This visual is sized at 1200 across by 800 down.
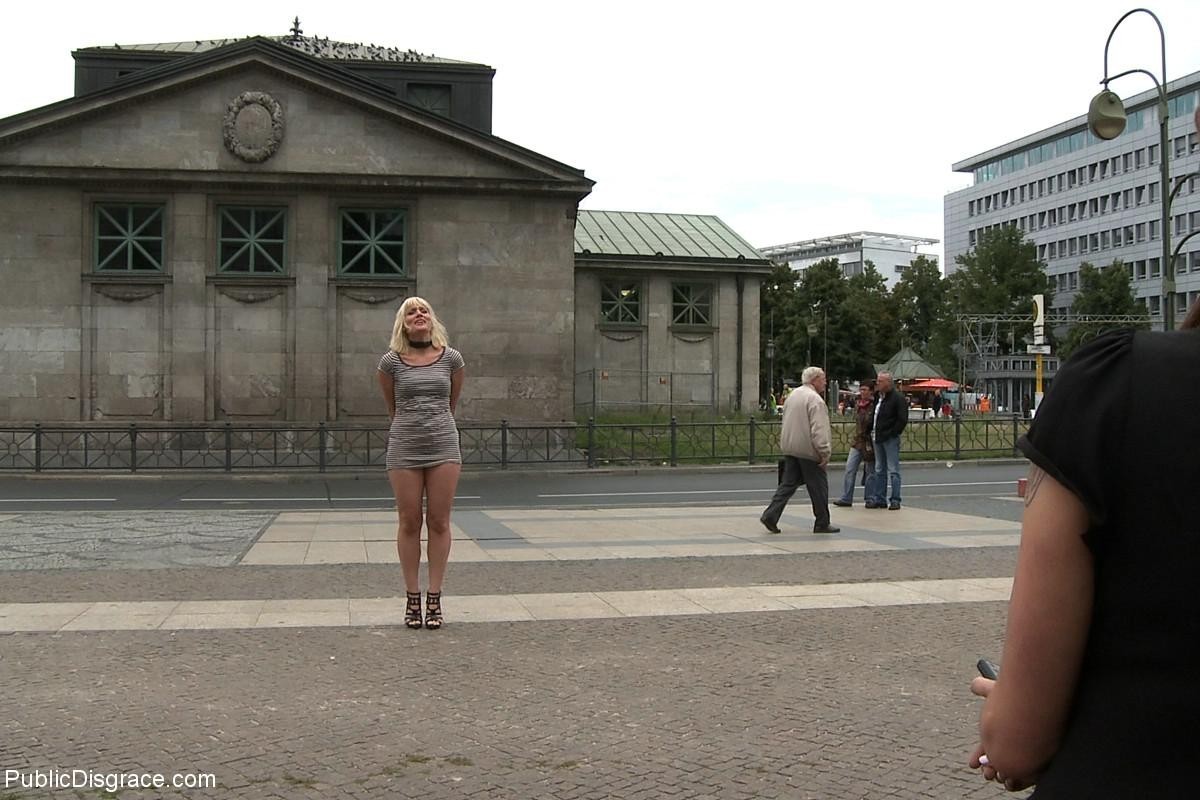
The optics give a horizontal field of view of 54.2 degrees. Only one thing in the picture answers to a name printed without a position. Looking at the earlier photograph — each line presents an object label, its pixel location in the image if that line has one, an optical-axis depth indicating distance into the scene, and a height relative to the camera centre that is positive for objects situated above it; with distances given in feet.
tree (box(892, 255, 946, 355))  345.72 +26.68
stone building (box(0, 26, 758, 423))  98.17 +12.26
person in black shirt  5.34 -0.87
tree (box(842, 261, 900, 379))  277.03 +17.71
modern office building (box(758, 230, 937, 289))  630.74 +73.77
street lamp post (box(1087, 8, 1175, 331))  59.52 +13.73
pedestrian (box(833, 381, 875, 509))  53.31 -2.92
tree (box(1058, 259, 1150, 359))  265.13 +20.61
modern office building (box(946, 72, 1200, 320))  299.58 +56.84
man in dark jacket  51.57 -2.30
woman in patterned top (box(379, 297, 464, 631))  24.34 -1.12
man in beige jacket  42.14 -2.37
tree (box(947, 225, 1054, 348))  297.12 +28.58
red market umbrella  215.92 +0.77
